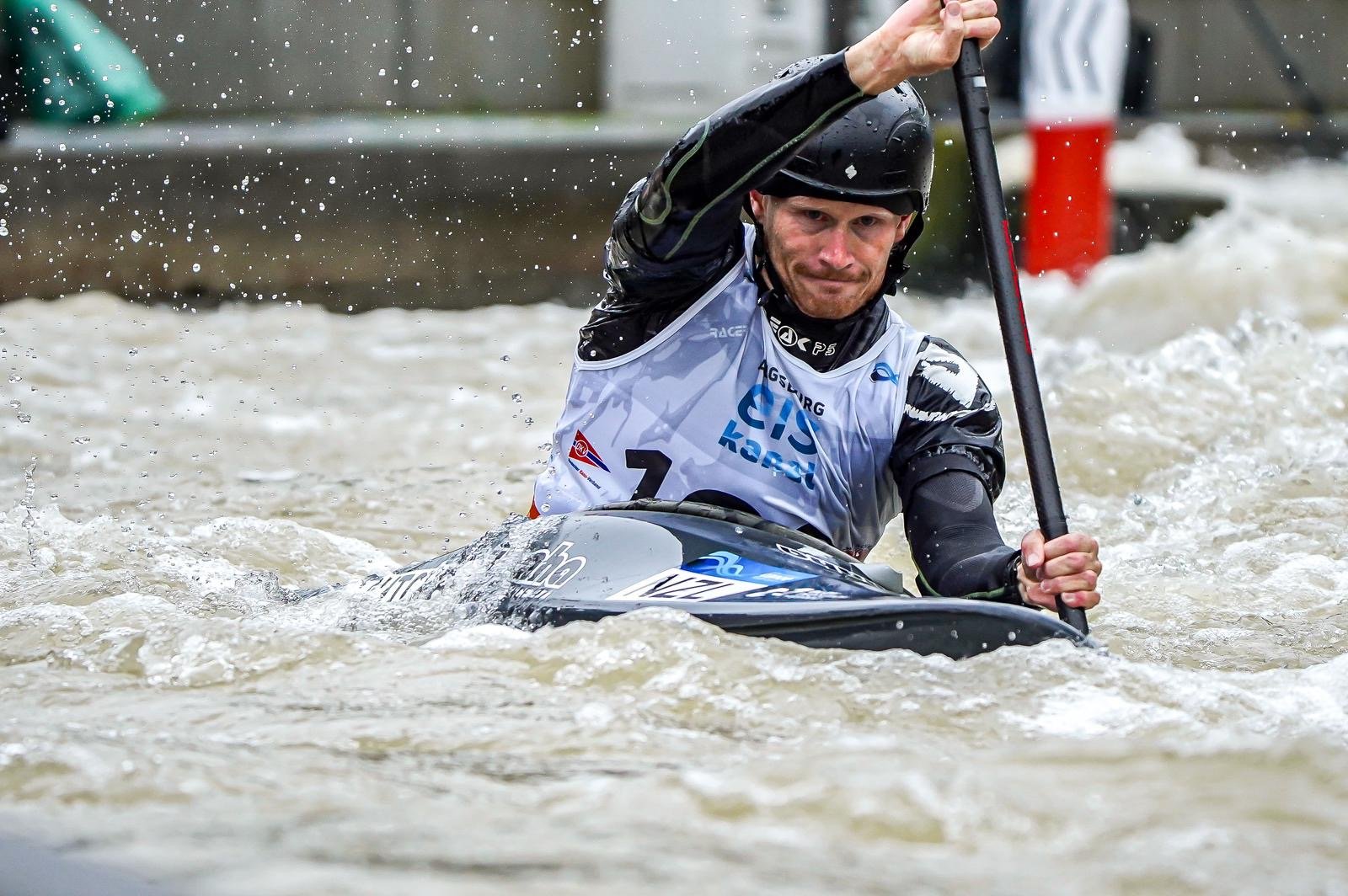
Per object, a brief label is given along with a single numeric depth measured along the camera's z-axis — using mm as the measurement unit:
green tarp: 18906
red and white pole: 18109
